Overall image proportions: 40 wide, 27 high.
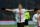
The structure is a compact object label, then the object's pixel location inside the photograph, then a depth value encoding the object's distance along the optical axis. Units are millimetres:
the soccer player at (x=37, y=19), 14425
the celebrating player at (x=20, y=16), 14038
